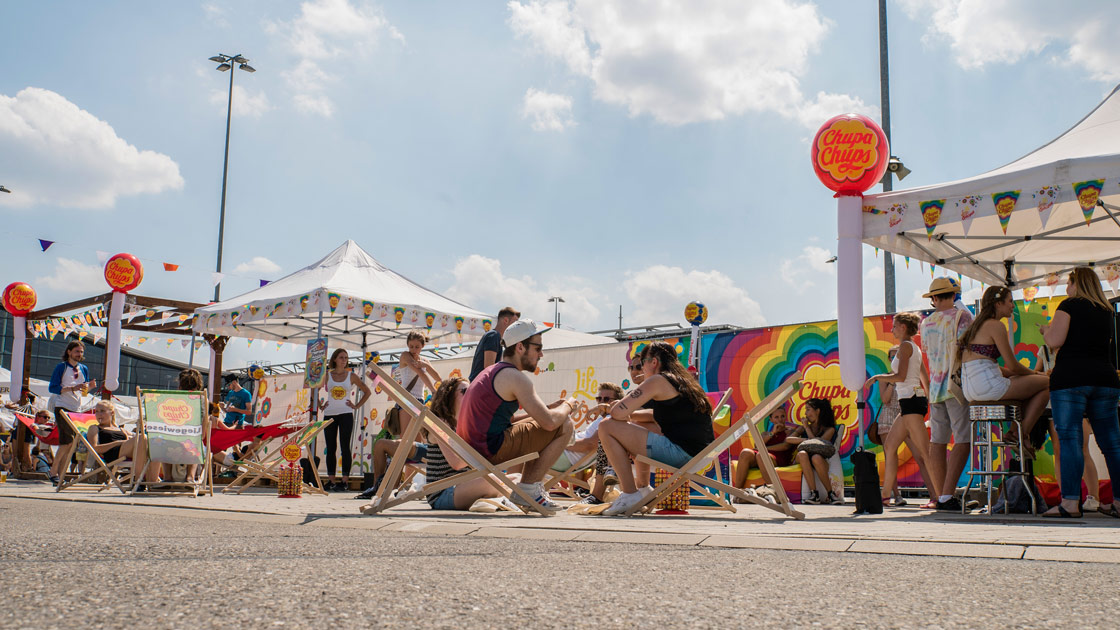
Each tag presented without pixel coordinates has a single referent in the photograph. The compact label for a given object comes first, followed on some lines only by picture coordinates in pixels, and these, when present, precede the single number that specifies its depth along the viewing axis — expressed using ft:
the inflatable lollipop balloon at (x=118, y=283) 46.34
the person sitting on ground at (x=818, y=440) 26.78
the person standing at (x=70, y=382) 37.78
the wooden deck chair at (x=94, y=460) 28.30
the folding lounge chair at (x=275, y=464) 29.09
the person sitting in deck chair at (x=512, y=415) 18.53
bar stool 19.61
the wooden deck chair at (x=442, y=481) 17.98
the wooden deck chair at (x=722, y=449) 18.25
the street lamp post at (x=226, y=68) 80.94
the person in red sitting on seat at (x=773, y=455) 28.32
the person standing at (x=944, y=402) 21.48
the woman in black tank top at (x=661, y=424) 18.85
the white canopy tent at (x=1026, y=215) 20.81
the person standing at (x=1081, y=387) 18.45
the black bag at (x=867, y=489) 20.29
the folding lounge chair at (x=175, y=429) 26.53
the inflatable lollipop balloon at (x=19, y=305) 54.34
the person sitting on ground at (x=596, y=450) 22.79
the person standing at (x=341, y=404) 34.53
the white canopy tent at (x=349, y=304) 36.58
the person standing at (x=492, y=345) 24.20
